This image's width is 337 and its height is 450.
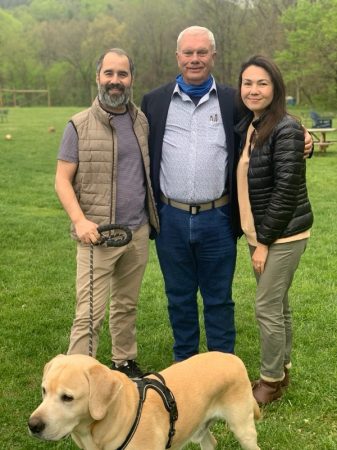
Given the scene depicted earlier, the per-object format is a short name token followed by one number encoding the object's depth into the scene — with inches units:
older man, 169.3
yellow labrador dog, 110.0
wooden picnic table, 782.5
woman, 155.1
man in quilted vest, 157.8
